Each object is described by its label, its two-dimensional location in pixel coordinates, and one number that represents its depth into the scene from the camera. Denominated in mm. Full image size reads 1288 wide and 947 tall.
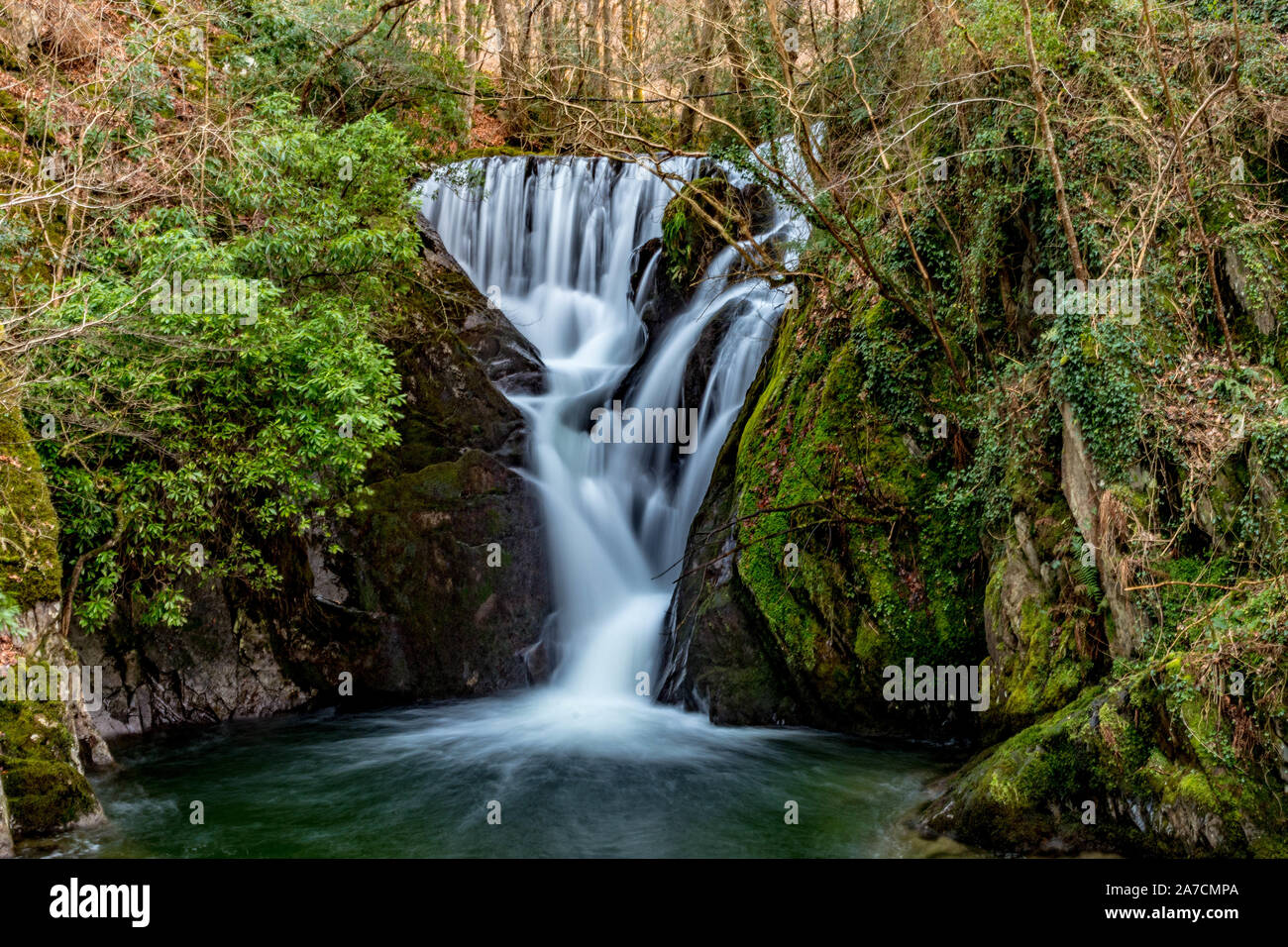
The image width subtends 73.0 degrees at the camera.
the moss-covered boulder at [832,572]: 9016
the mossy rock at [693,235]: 14359
